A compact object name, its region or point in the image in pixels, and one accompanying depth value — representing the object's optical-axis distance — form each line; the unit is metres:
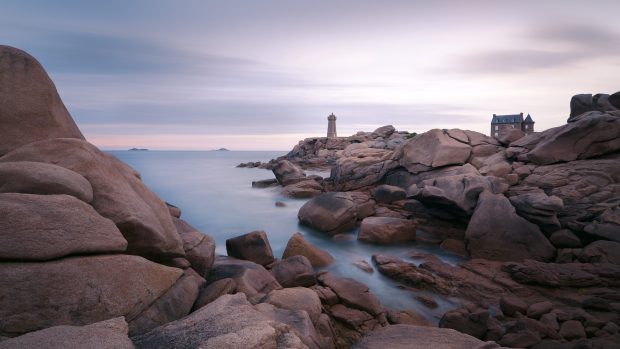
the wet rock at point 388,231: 15.96
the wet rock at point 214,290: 6.70
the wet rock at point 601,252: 11.25
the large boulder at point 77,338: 3.80
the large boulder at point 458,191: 15.35
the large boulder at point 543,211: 13.27
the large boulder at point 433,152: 22.09
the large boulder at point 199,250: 8.28
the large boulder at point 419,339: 5.86
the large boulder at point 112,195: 6.40
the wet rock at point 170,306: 5.33
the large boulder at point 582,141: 17.14
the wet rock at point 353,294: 8.57
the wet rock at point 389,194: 20.59
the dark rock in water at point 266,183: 37.06
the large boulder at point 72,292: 4.53
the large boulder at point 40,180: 5.52
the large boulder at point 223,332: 4.20
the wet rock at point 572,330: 7.99
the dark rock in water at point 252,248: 11.20
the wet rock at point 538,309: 9.09
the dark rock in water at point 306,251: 12.89
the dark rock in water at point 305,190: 29.05
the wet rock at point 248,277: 7.85
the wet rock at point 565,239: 12.72
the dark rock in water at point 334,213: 17.86
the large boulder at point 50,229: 4.80
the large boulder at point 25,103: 7.61
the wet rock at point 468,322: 8.32
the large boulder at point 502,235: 12.70
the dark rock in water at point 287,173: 33.25
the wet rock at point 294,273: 9.37
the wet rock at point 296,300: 6.84
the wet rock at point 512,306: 9.37
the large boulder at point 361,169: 25.56
